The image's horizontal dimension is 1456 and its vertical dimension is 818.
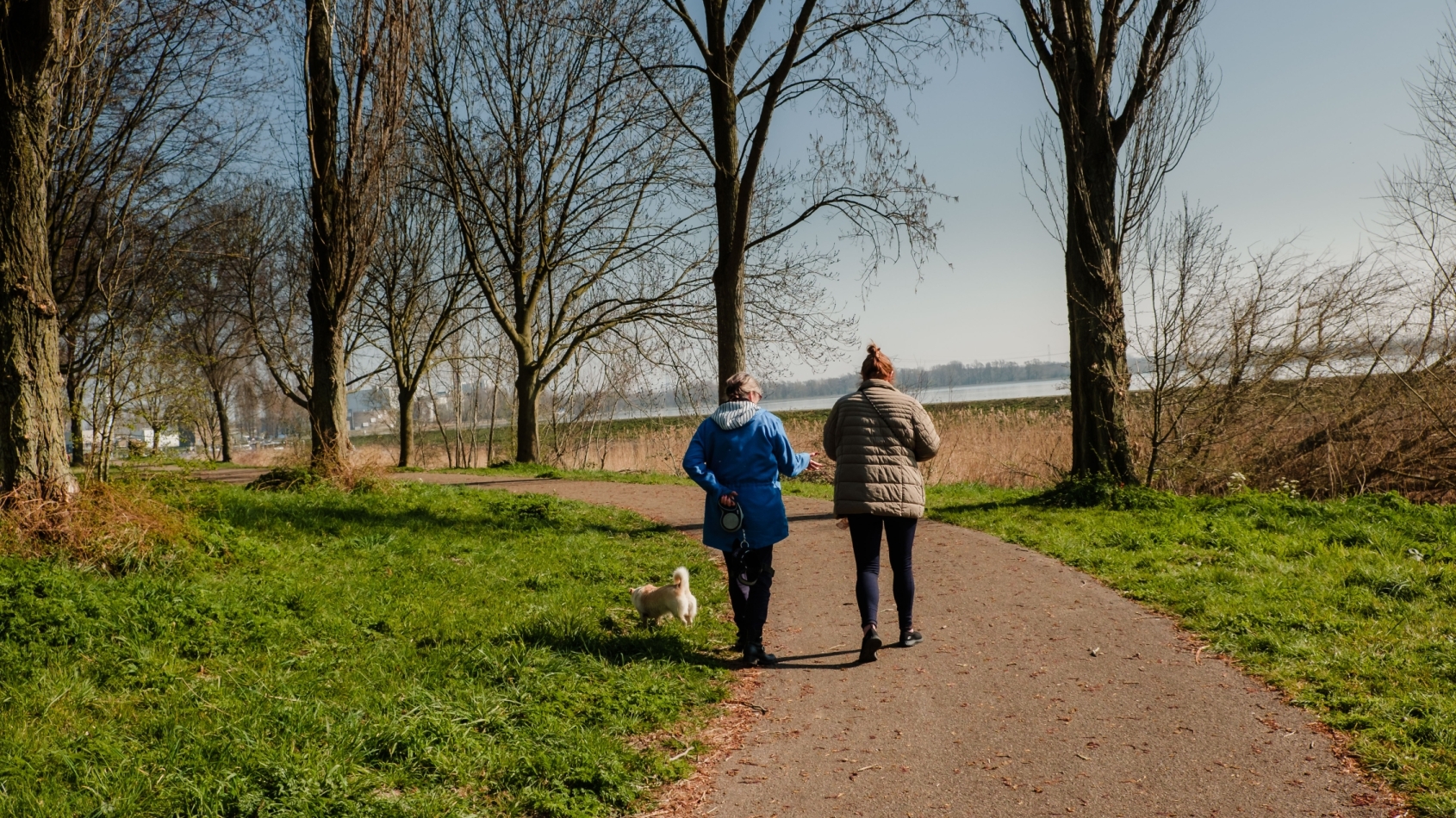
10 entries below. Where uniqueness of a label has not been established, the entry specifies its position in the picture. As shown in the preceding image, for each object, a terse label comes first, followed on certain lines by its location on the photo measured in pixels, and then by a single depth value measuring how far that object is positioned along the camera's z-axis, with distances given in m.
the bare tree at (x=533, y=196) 19.62
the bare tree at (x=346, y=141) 13.06
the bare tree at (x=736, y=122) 12.20
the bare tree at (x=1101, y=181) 11.38
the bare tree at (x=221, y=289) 22.95
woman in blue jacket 5.54
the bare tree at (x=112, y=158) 10.55
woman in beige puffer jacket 5.55
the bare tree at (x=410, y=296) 24.84
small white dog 6.17
